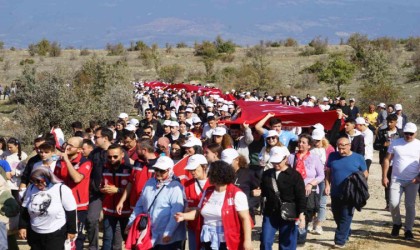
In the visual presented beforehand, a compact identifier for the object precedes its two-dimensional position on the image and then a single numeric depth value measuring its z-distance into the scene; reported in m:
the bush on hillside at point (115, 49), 74.62
